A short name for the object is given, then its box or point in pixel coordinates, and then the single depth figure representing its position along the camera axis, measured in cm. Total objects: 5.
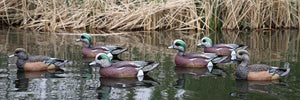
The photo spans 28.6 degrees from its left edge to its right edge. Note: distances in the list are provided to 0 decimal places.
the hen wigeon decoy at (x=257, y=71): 969
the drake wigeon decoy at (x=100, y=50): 1248
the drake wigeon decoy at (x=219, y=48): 1287
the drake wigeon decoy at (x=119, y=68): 988
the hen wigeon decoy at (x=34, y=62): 1047
